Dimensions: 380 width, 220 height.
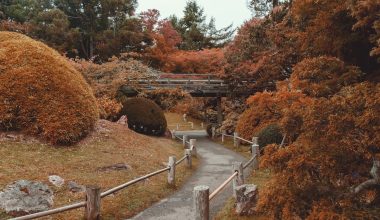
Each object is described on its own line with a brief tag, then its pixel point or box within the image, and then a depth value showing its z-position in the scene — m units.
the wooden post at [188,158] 15.66
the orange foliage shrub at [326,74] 7.03
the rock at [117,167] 12.39
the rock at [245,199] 8.59
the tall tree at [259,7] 28.83
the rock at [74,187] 9.88
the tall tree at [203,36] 53.62
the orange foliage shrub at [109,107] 22.24
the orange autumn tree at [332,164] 4.80
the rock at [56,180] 10.01
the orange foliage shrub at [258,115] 19.77
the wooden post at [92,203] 7.42
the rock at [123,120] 22.26
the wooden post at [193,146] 19.83
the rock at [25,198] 7.83
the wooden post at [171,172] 11.93
